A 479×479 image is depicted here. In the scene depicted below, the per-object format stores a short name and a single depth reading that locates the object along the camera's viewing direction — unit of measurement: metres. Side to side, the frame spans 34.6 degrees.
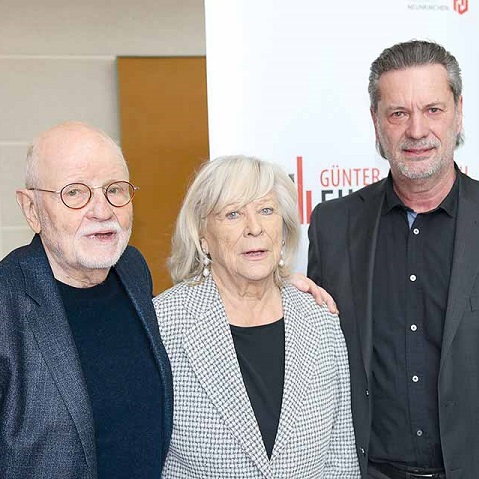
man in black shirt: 2.27
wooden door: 5.10
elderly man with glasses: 1.80
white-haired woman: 2.19
